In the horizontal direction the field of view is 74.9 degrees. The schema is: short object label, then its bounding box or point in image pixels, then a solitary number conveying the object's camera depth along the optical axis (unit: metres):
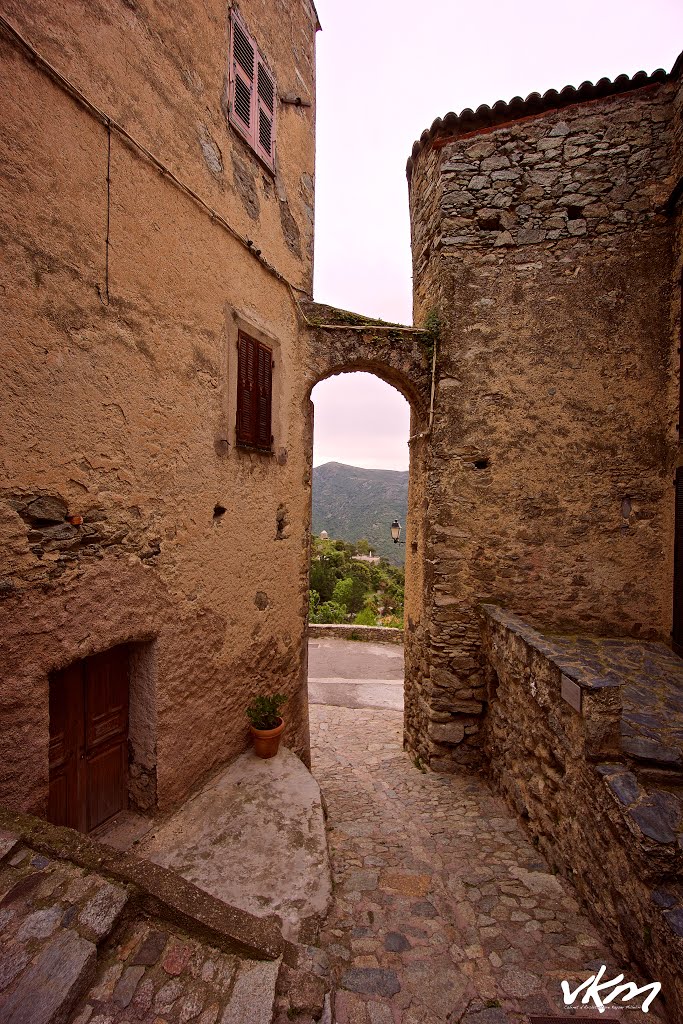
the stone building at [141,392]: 2.54
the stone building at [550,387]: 5.70
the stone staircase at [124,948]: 1.66
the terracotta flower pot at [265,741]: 4.50
